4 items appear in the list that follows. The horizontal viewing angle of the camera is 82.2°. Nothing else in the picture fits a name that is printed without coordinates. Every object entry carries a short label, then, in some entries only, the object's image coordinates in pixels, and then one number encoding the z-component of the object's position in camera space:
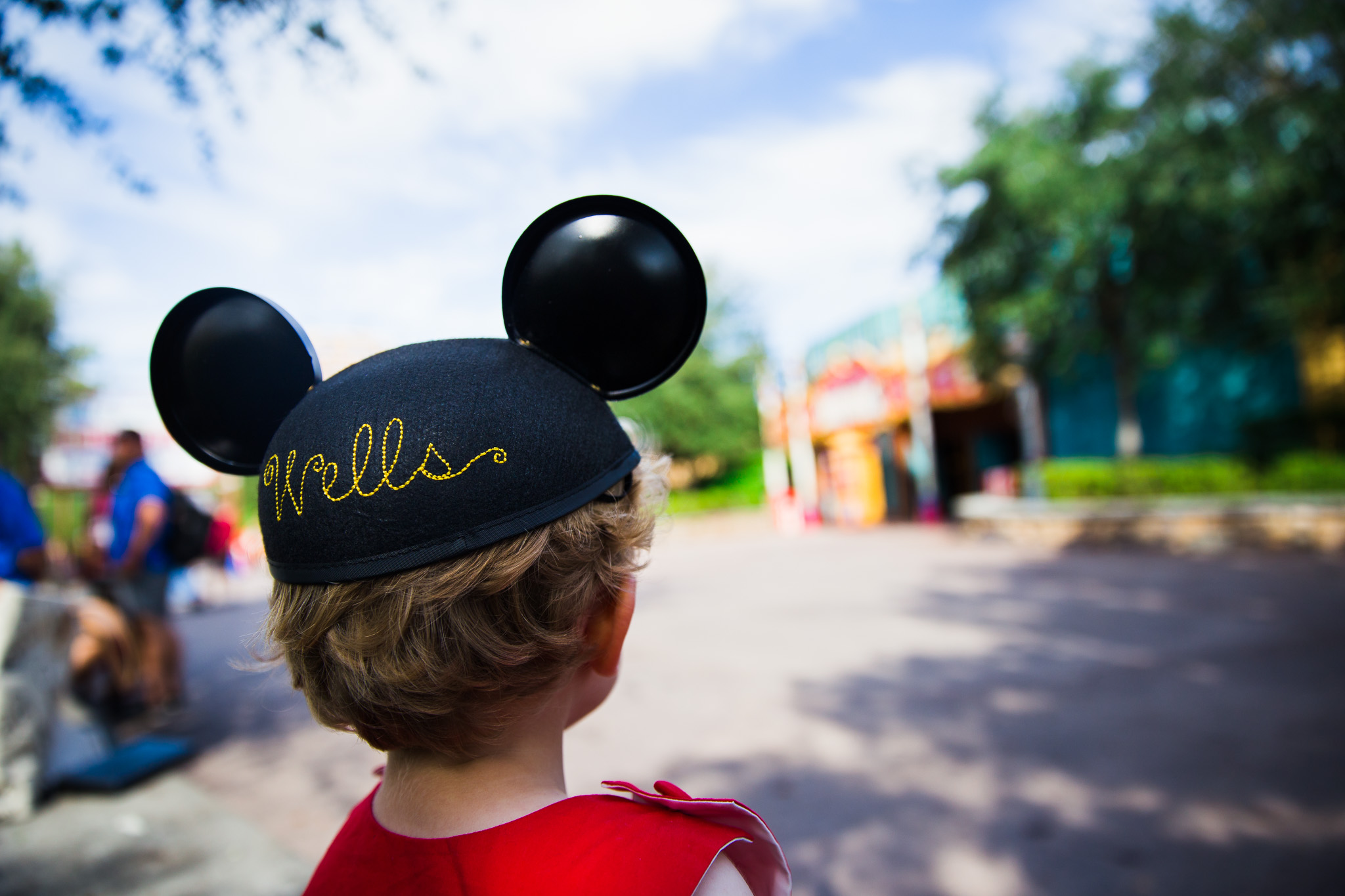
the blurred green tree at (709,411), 24.88
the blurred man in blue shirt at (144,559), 4.52
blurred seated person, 4.55
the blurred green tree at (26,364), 15.16
